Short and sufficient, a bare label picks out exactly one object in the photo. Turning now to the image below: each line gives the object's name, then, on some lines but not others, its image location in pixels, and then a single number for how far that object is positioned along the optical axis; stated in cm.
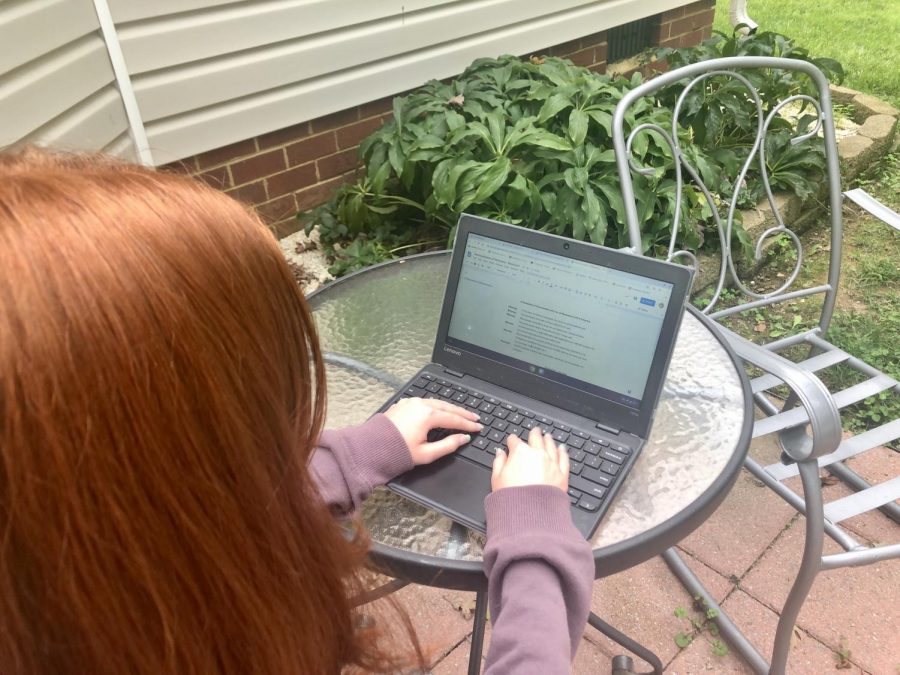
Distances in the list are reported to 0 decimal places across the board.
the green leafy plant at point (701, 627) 165
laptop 100
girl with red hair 49
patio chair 121
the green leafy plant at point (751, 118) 311
